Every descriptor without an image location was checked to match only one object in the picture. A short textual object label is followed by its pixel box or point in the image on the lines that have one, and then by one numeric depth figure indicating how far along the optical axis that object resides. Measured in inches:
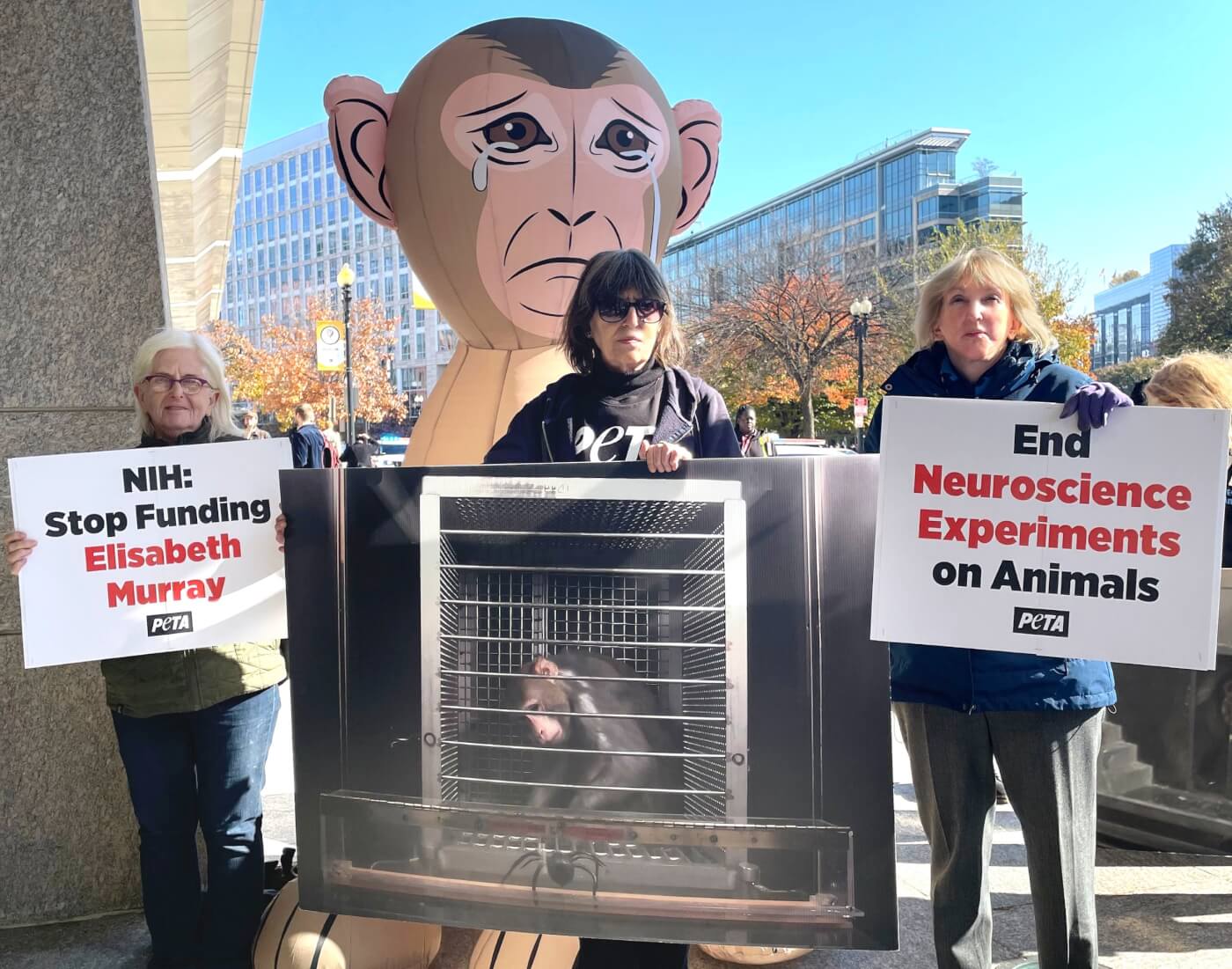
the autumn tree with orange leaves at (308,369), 1599.4
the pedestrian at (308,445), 277.1
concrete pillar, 122.4
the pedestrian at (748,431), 511.3
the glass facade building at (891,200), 2682.1
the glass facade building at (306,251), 3447.3
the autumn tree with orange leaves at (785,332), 1242.0
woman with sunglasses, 91.2
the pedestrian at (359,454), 486.3
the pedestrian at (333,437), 518.3
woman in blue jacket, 86.7
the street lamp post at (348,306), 842.8
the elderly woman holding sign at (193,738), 99.0
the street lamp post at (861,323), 1018.7
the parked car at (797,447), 719.5
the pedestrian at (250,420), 625.9
